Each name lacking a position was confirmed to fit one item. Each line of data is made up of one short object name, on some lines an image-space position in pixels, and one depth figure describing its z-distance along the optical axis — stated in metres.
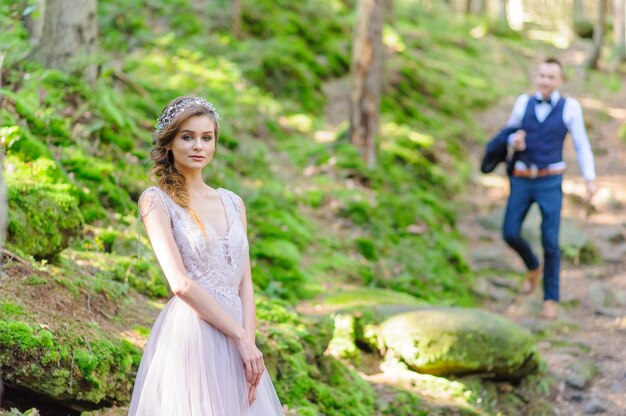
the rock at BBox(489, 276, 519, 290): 8.73
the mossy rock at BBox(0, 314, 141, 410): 3.15
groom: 6.84
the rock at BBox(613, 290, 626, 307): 8.07
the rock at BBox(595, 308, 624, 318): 7.68
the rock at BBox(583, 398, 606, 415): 5.59
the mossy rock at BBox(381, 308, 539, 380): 5.49
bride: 2.77
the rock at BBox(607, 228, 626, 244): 10.38
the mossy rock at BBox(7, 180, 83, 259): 4.07
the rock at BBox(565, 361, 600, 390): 5.92
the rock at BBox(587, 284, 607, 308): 8.11
